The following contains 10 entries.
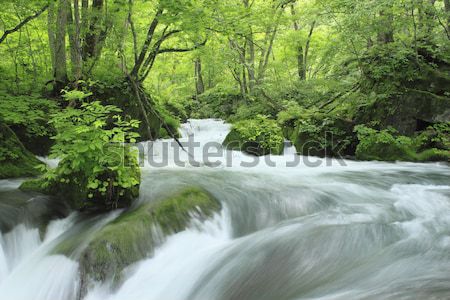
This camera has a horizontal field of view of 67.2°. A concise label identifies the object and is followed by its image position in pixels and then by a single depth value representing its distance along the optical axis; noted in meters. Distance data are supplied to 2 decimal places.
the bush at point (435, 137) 7.70
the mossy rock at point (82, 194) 4.30
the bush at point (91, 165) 4.04
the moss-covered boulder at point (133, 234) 3.33
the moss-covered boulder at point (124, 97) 8.71
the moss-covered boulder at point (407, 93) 8.38
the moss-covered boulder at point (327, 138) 9.03
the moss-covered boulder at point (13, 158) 5.64
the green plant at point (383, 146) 8.20
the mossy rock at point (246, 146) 9.64
